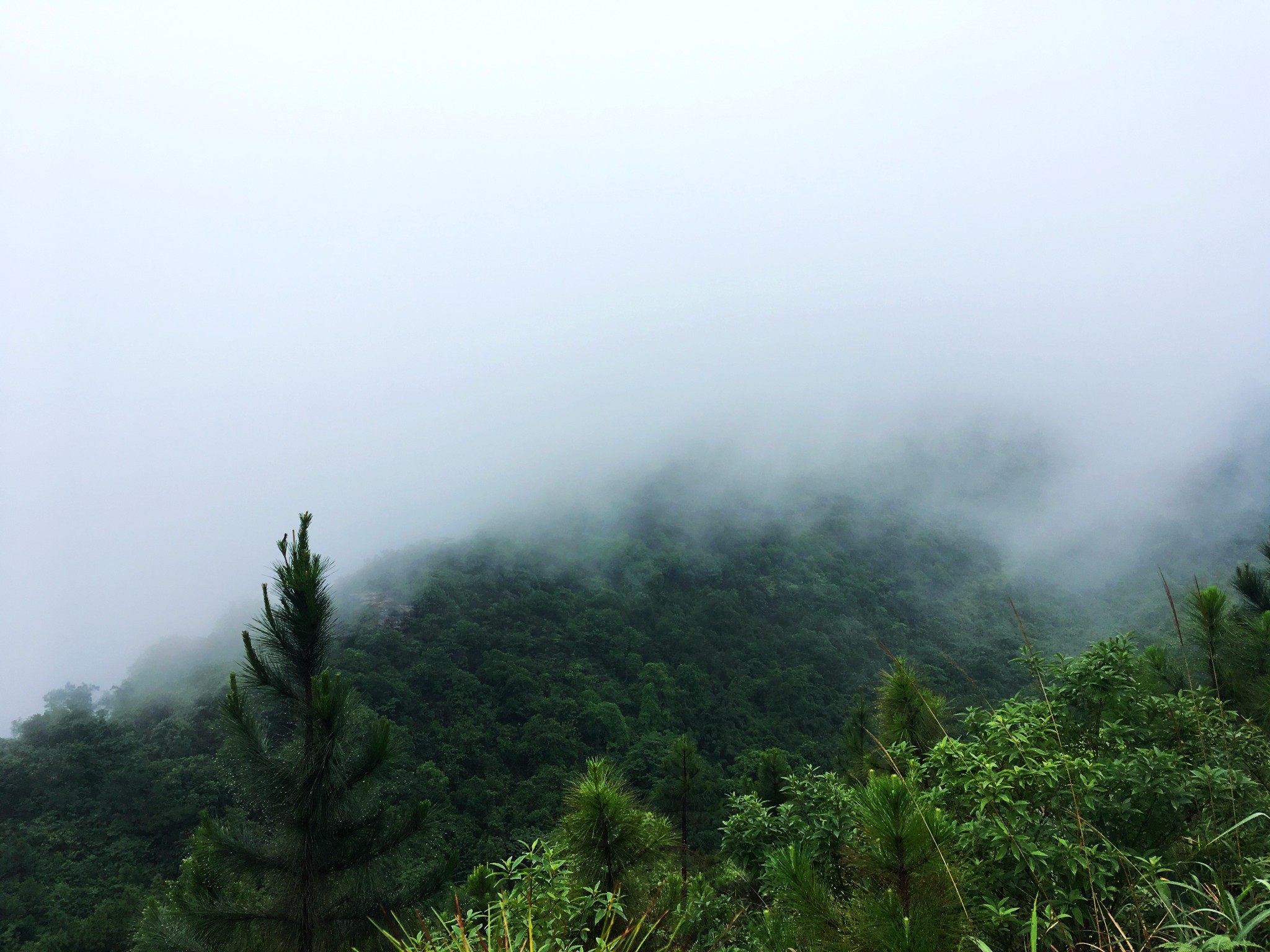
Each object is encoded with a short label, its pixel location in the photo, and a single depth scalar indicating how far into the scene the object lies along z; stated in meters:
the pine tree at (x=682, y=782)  15.70
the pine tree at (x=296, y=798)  5.45
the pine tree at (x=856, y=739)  15.00
